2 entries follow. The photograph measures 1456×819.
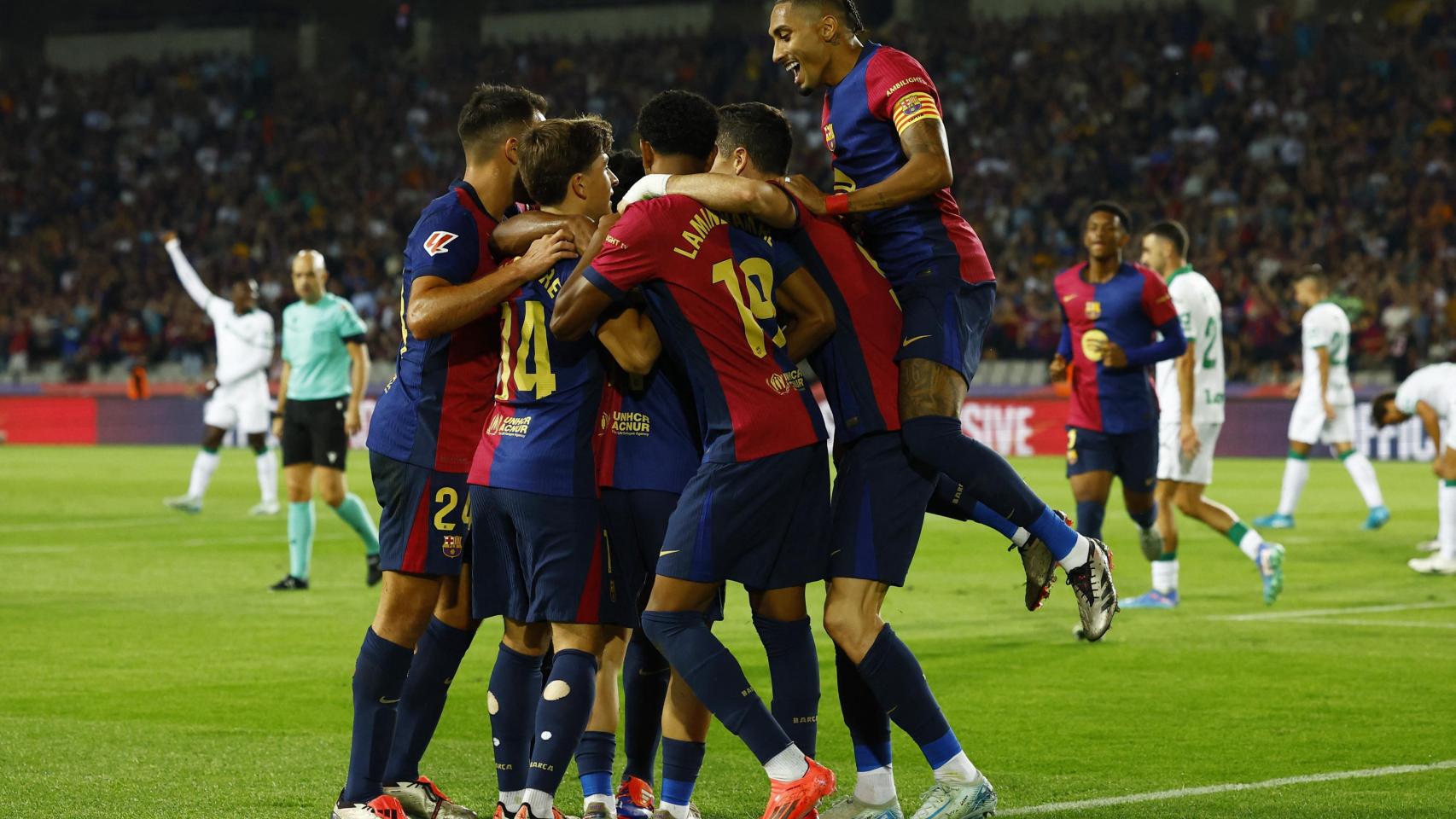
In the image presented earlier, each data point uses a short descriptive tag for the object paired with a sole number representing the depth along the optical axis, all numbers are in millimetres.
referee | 25016
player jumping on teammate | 11250
